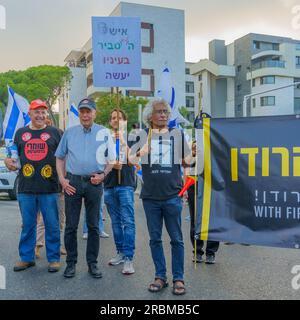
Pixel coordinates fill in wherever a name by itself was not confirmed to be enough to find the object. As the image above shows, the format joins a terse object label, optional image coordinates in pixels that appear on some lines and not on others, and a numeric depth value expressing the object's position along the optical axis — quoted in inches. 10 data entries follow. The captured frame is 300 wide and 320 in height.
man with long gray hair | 175.3
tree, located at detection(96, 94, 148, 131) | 1376.5
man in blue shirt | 193.5
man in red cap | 205.8
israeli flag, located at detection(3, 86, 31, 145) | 320.8
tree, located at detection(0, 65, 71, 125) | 1670.8
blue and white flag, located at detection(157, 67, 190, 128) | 291.1
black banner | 168.1
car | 480.4
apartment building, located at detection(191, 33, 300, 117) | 2331.4
